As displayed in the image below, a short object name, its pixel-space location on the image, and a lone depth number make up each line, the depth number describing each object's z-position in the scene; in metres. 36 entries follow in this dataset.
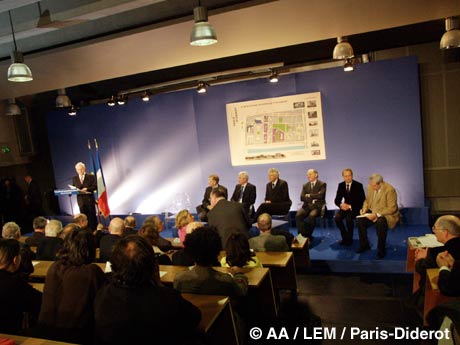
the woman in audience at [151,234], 3.90
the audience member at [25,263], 3.47
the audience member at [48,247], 4.24
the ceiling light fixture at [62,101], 7.20
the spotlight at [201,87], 7.14
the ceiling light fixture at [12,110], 7.82
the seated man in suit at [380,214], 5.07
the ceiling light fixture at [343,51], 4.64
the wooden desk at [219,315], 2.42
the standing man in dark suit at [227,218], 4.29
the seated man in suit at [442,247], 3.02
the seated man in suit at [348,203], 5.60
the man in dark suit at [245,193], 6.61
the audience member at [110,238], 3.88
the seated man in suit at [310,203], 6.00
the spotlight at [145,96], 7.94
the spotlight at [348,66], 5.96
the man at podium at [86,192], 7.27
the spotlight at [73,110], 8.47
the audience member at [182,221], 4.41
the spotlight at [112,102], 8.08
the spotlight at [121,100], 8.14
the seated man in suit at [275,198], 6.40
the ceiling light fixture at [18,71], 3.80
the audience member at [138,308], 1.98
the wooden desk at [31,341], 2.19
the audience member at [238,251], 3.21
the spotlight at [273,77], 6.87
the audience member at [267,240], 3.93
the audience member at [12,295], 2.51
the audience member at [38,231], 4.83
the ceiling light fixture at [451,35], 4.39
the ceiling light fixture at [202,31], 3.28
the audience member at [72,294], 2.40
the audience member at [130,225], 4.30
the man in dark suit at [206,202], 6.71
